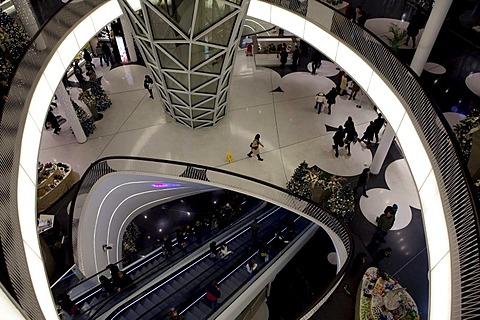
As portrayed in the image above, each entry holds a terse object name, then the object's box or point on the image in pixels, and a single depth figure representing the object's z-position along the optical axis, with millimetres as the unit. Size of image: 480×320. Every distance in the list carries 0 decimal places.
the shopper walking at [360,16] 19797
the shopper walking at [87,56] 19719
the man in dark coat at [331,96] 16531
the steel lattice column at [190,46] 10844
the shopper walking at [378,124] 15047
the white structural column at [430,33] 10430
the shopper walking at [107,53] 20812
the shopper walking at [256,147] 14227
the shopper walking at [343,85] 17797
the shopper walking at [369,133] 15016
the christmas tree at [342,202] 12391
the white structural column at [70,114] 14518
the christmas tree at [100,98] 17344
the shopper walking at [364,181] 13477
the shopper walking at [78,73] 19453
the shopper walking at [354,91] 17736
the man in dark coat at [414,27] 17875
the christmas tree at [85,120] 16078
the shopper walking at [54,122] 16500
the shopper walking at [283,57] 19391
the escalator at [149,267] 12445
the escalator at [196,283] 12703
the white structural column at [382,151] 13188
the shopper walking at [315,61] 19219
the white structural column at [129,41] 19869
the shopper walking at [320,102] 16672
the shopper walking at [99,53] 20844
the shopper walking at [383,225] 12005
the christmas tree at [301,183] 12875
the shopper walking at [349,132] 14812
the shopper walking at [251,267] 14352
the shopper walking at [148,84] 18188
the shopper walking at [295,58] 19328
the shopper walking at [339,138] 14423
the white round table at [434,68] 17781
